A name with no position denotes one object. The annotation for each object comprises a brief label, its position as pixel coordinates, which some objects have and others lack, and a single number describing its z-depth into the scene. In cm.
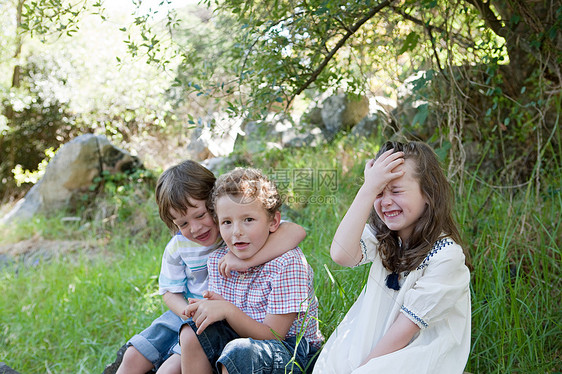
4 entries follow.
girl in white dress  149
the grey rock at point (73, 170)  644
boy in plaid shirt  174
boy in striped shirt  213
